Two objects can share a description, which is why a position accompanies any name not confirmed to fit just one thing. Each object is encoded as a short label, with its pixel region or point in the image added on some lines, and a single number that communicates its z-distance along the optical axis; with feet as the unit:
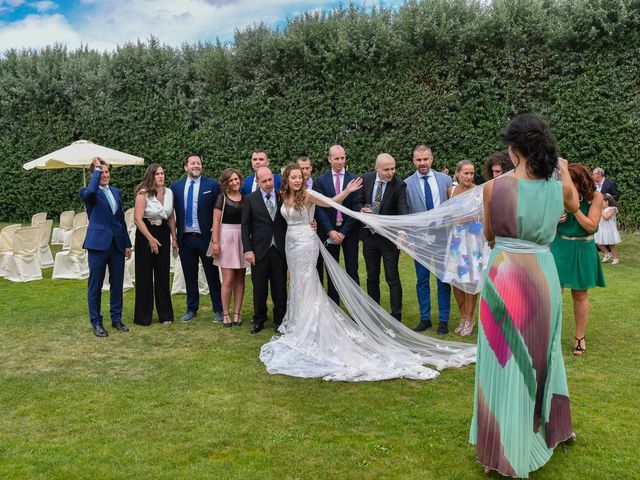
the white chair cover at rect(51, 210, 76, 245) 45.05
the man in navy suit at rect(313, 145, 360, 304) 23.35
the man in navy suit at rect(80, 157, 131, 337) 22.54
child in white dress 37.99
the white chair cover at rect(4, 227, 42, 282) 34.99
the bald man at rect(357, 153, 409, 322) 22.53
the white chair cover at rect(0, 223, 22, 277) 35.70
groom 23.03
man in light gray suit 22.70
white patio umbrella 37.42
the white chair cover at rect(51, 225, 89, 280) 35.47
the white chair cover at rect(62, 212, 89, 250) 42.04
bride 18.34
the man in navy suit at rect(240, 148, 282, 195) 25.52
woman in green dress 19.20
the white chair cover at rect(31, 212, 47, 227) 43.42
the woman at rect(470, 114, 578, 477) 11.27
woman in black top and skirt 24.06
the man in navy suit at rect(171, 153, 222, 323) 24.80
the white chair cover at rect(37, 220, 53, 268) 39.19
